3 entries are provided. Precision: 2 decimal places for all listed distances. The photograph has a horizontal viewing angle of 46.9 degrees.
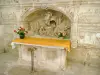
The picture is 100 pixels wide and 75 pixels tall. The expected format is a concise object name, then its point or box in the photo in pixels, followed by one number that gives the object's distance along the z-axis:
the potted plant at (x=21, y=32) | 4.23
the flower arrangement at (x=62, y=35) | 4.09
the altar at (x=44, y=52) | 3.74
